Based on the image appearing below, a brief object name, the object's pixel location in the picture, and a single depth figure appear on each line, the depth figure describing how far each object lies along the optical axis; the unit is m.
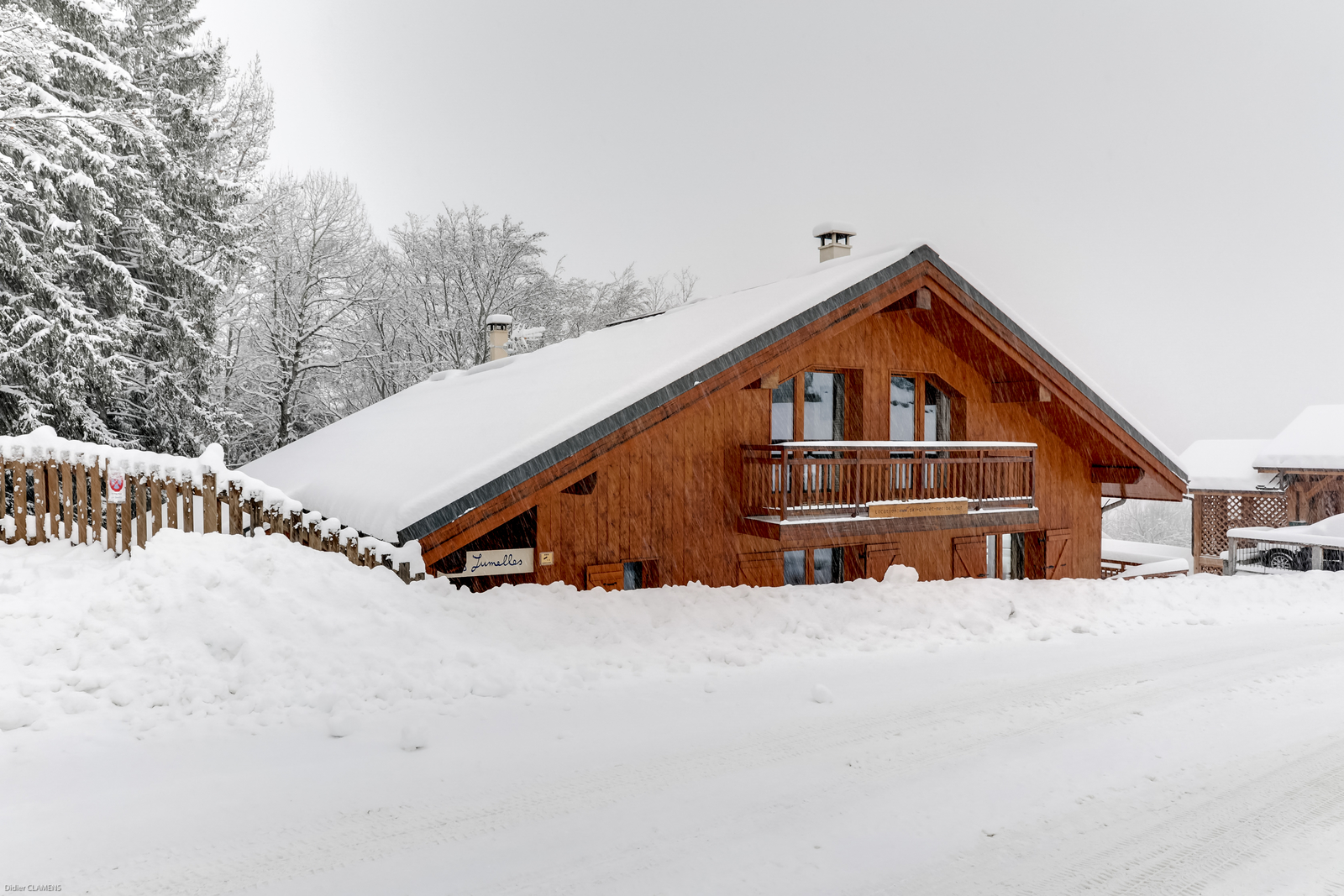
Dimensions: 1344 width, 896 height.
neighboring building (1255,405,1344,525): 24.44
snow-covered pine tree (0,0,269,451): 12.40
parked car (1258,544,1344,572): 21.77
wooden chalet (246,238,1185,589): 9.16
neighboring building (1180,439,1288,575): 26.20
